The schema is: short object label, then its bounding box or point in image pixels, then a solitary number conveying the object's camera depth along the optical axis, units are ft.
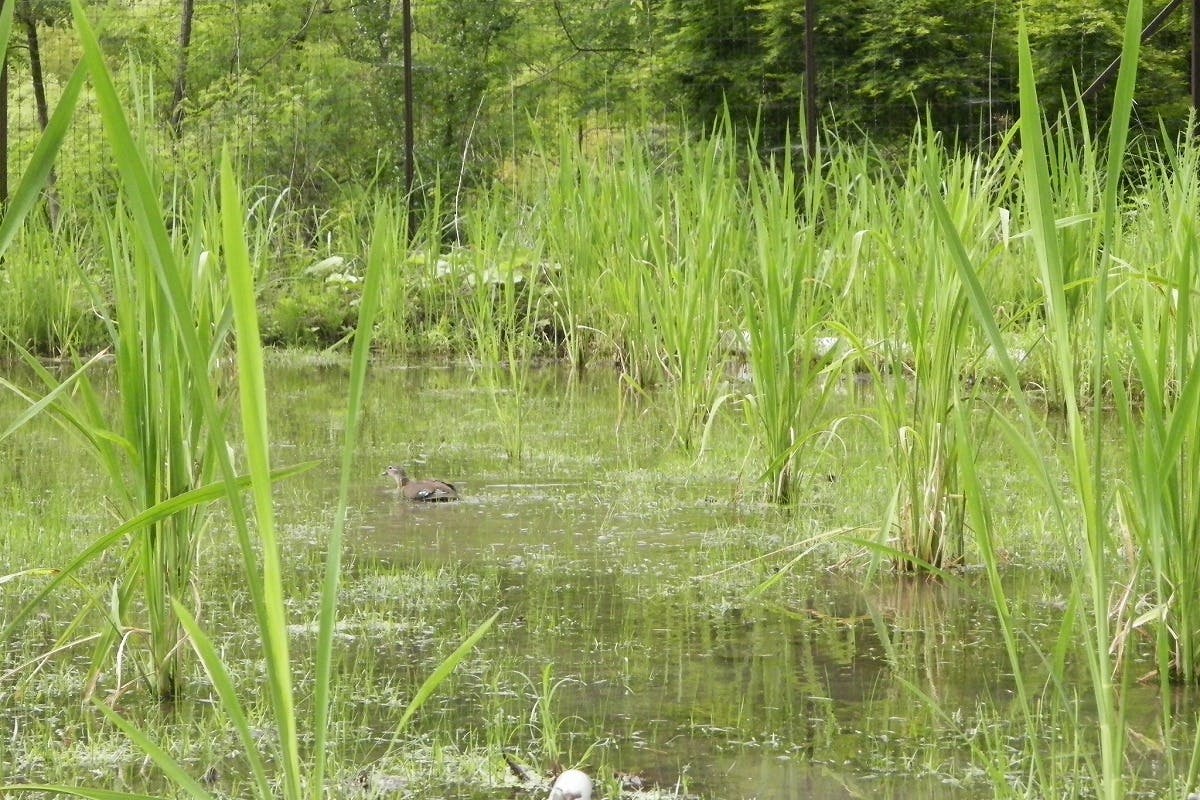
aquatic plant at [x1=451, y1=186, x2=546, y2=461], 34.12
